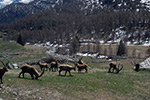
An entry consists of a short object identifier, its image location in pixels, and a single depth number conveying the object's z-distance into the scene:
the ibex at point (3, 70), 16.11
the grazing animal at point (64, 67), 22.98
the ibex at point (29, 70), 19.45
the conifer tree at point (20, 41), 116.44
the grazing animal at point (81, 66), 27.09
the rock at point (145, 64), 34.19
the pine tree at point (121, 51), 89.25
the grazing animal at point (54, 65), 27.56
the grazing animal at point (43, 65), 28.15
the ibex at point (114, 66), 28.12
